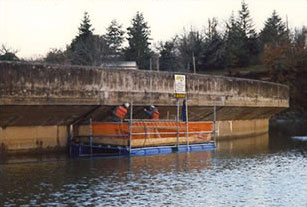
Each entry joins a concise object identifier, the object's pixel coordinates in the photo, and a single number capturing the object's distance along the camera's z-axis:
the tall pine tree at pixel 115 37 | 79.76
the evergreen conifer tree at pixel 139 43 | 75.53
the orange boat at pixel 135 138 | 25.83
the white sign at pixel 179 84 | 31.06
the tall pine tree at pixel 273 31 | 88.34
